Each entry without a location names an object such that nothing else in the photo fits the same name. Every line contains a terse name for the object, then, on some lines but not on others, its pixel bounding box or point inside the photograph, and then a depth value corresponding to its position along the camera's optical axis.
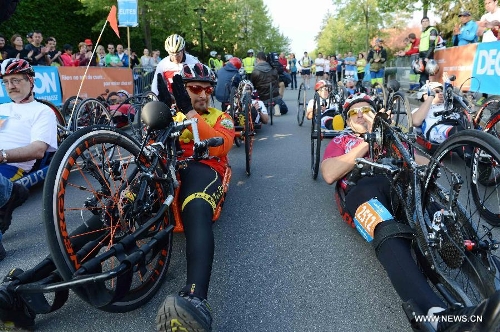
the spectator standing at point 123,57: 13.28
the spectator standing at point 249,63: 13.55
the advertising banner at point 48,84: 7.69
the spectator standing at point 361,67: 18.55
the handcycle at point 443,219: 1.78
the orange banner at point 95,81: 8.89
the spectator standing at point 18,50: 8.34
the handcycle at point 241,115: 4.89
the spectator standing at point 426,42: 11.02
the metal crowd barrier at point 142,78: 12.46
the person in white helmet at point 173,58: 4.99
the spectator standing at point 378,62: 14.83
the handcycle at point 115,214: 1.76
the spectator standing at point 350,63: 19.03
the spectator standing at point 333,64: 23.84
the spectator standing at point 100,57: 12.41
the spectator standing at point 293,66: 24.67
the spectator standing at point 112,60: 12.48
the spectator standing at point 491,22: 7.91
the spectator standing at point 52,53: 9.83
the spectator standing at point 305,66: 20.11
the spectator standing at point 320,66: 20.88
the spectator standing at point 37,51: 8.83
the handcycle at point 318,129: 4.32
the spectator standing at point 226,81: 7.71
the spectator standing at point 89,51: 11.10
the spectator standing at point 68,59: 10.52
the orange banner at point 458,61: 8.55
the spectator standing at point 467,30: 9.54
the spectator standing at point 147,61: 15.77
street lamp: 24.31
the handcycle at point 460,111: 4.67
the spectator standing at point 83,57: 10.99
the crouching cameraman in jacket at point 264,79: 9.14
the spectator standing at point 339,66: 24.72
